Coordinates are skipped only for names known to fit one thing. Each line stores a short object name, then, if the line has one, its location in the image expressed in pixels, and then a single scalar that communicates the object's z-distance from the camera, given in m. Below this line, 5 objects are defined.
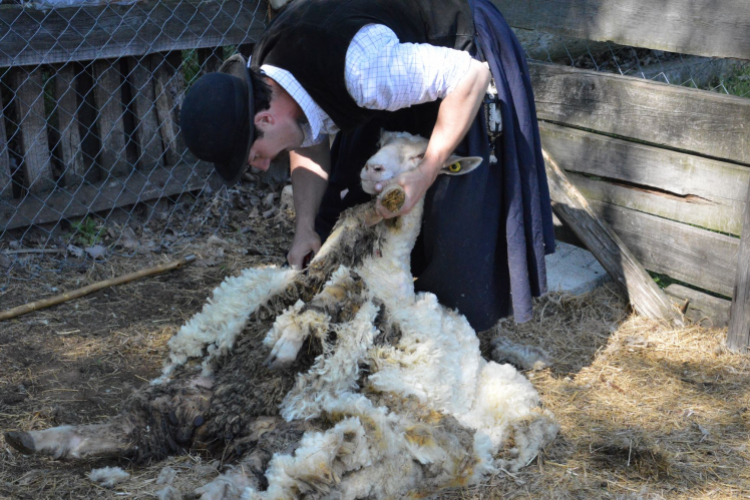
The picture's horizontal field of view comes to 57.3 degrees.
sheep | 2.46
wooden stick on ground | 3.90
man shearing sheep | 2.51
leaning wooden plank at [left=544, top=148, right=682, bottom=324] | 4.13
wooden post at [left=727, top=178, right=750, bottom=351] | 3.62
